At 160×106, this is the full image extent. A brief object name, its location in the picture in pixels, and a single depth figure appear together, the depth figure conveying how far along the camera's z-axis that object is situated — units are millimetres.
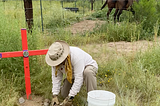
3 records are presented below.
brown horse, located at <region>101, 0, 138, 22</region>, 8195
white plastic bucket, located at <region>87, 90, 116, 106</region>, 2012
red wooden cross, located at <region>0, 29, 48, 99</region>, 2662
